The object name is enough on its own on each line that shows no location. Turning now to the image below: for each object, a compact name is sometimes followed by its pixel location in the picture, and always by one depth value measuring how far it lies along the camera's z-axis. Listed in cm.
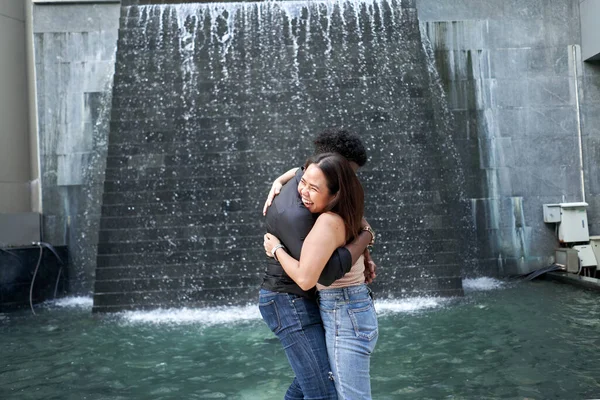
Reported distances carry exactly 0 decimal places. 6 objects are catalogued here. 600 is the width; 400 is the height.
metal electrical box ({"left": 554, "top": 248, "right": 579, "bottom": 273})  820
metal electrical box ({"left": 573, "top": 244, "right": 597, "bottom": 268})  816
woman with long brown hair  202
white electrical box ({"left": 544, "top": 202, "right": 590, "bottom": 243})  834
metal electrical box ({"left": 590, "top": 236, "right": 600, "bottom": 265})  829
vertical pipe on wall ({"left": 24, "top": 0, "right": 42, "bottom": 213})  867
